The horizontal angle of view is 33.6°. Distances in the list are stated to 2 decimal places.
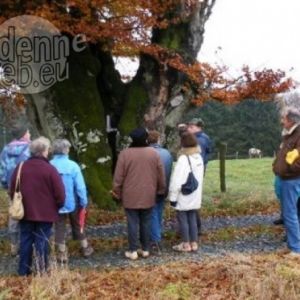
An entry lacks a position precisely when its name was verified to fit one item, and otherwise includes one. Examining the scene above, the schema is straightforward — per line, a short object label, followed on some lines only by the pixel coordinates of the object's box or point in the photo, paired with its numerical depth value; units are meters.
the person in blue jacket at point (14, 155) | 7.81
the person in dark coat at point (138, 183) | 7.58
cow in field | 48.28
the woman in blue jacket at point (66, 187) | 7.46
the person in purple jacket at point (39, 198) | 6.40
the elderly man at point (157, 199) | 8.30
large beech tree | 11.97
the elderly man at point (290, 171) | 7.00
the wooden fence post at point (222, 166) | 16.20
